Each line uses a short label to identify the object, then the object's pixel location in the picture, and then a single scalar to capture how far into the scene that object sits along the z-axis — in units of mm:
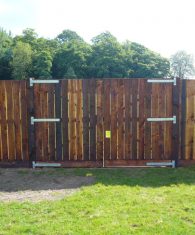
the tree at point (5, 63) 37793
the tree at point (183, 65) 47374
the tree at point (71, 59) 35921
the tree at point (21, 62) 34930
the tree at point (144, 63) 37186
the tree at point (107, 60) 34977
